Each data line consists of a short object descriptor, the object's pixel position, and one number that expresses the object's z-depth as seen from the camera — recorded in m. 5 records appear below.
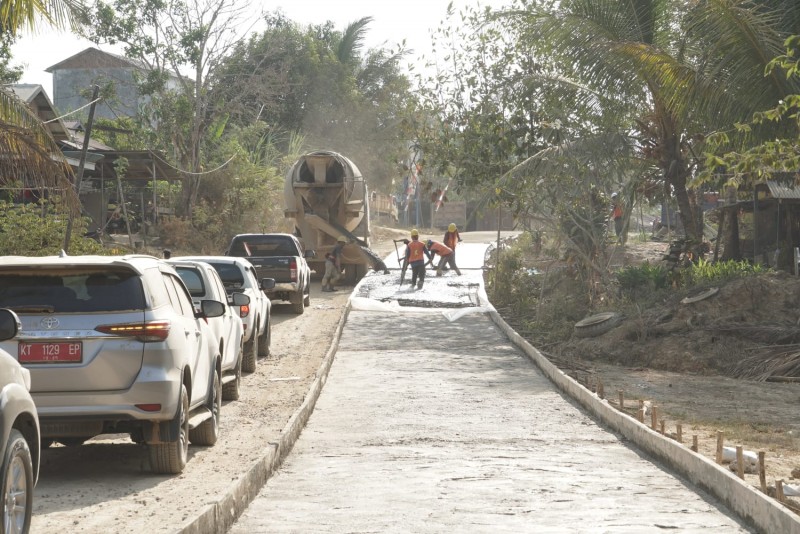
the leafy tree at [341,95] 63.72
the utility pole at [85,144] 25.94
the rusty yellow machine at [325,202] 32.88
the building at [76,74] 71.38
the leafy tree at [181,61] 42.53
